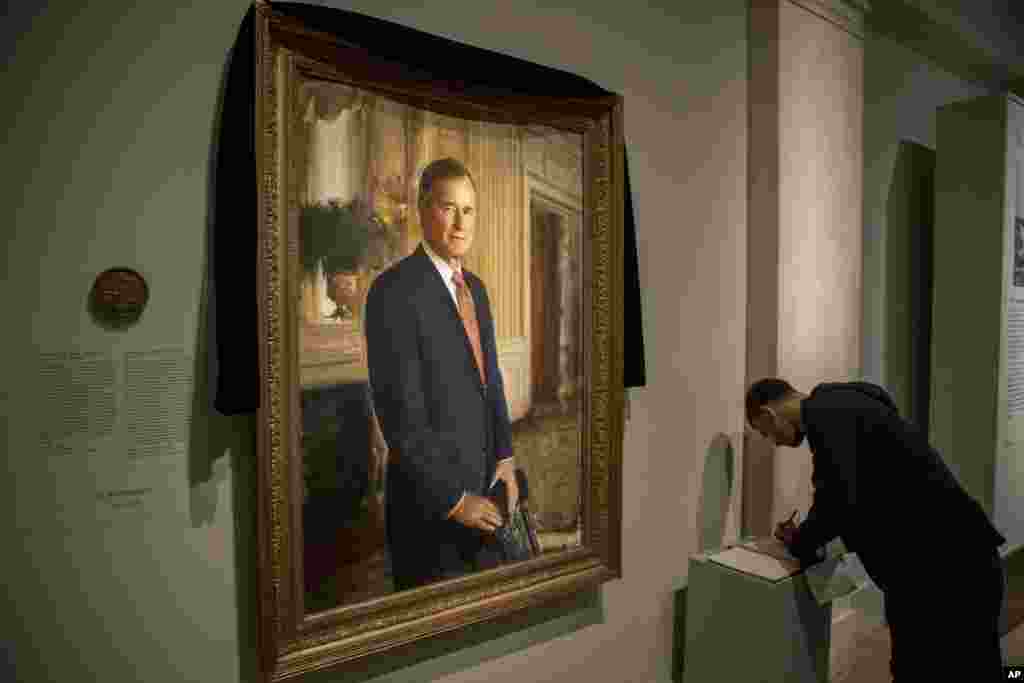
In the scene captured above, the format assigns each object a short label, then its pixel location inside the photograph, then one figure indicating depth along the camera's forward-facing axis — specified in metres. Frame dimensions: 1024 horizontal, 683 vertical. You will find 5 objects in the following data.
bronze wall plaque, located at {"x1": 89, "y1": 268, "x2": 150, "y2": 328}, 1.48
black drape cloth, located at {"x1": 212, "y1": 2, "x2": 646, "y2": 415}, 1.55
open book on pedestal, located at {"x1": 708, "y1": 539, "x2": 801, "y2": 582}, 2.37
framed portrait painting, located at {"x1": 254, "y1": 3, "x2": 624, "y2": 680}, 1.67
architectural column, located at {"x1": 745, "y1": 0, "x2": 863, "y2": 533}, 2.91
